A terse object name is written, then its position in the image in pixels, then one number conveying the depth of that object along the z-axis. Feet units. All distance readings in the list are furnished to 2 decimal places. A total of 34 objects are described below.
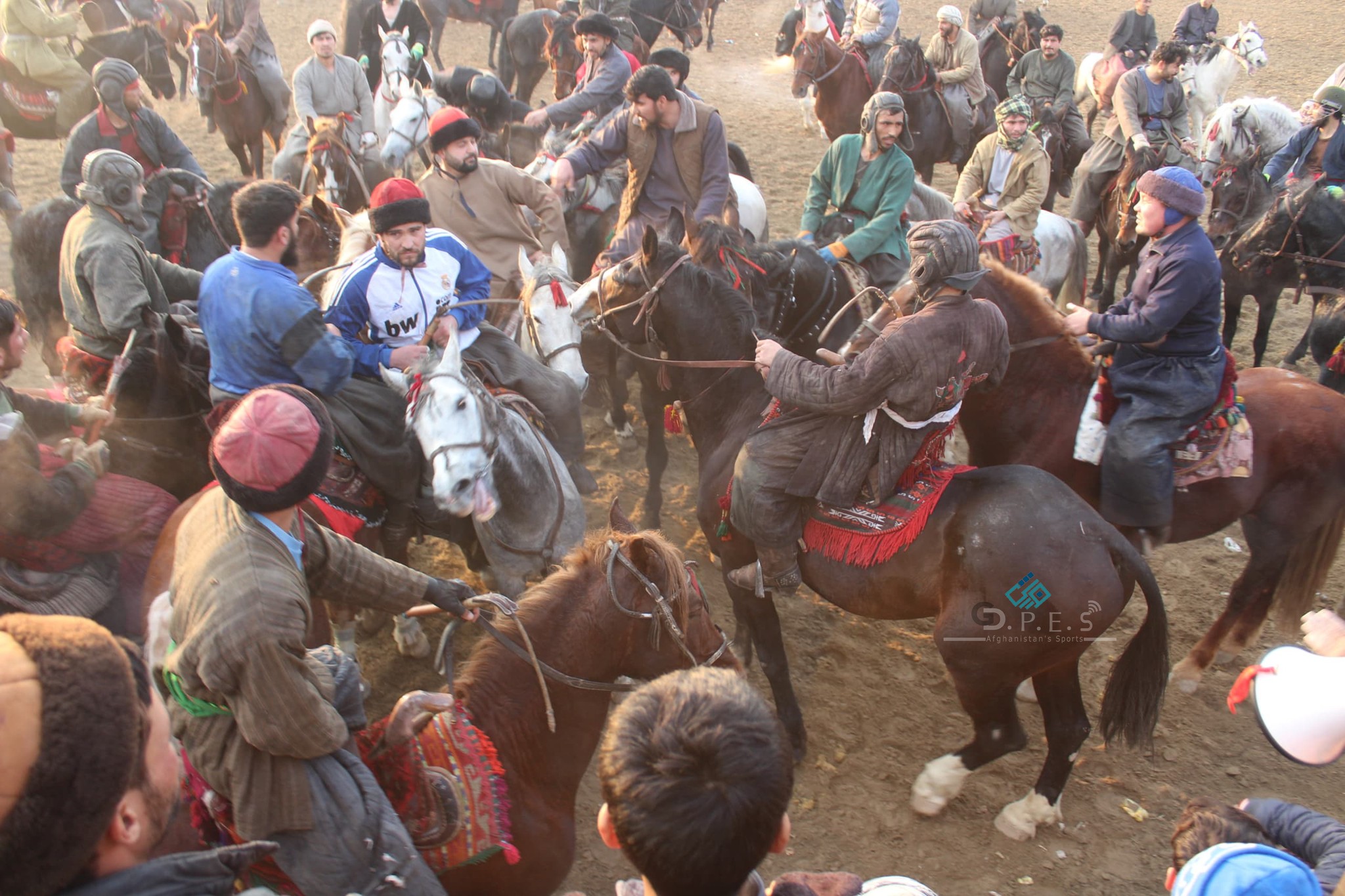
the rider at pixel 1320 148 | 24.87
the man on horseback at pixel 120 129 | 22.34
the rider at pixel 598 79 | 27.55
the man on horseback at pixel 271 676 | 6.70
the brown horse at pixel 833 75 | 36.70
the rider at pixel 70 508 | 10.76
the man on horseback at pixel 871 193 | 21.13
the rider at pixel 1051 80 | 34.45
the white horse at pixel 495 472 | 11.71
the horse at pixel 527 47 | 40.32
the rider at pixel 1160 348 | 13.53
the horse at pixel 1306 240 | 23.76
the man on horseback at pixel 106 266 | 14.58
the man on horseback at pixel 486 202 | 18.76
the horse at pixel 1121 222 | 27.35
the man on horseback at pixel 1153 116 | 28.81
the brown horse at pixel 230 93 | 31.58
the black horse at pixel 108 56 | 30.35
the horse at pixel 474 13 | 49.62
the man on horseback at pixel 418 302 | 13.50
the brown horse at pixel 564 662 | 8.99
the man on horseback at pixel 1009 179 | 24.07
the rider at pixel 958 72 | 35.91
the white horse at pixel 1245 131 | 28.68
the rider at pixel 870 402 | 11.26
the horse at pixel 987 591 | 11.40
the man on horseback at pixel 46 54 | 29.50
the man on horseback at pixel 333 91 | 28.78
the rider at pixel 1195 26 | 42.29
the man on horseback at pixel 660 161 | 21.02
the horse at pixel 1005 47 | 43.98
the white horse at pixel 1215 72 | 40.60
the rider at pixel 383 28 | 36.76
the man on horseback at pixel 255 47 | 33.12
